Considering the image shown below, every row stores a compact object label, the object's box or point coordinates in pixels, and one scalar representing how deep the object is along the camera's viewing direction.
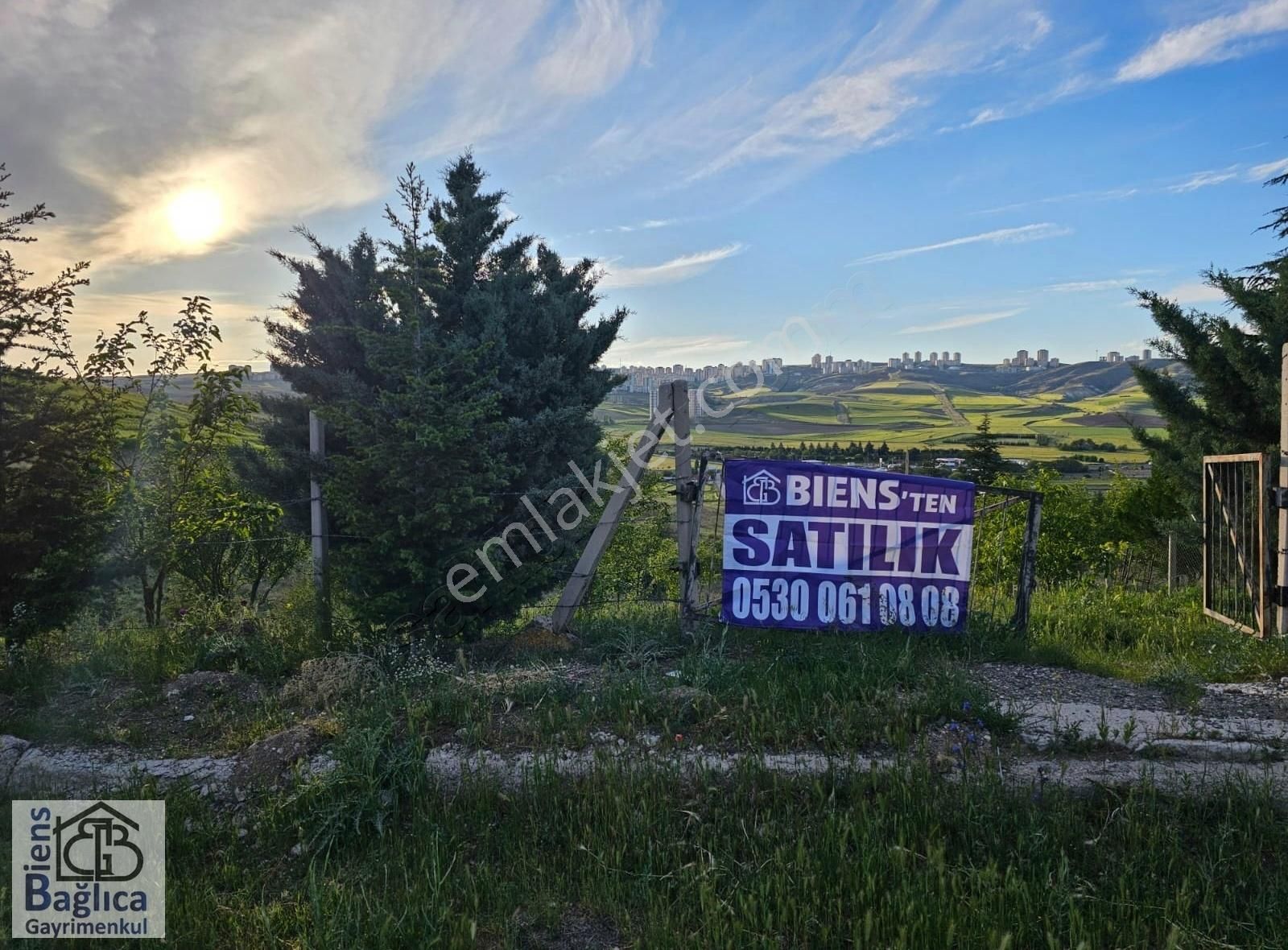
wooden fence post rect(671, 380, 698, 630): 6.66
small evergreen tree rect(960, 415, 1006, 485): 26.64
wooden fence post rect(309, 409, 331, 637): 7.17
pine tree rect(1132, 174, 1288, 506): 11.51
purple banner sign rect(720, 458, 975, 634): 6.71
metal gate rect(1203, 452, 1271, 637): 7.52
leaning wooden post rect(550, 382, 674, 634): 6.59
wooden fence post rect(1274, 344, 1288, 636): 7.23
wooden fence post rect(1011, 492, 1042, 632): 6.76
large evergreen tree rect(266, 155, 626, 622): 6.37
